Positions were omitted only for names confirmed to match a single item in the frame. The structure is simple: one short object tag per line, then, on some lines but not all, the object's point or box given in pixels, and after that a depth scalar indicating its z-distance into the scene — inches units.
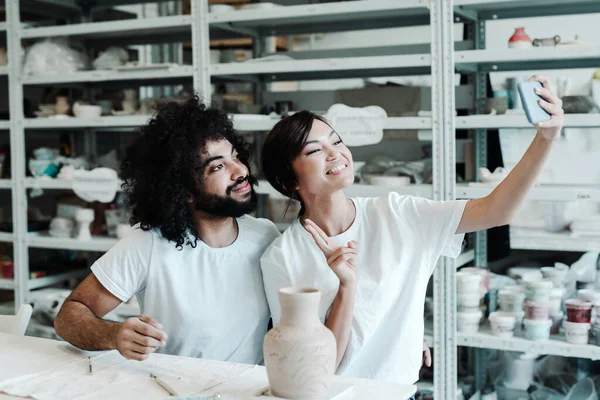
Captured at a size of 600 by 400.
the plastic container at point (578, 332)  105.1
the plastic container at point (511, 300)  112.1
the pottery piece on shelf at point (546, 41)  108.7
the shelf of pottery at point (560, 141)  106.7
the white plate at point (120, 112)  140.8
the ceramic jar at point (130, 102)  140.6
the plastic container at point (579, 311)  105.0
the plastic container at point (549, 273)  114.4
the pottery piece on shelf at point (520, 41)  109.9
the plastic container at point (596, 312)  105.5
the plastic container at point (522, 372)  121.9
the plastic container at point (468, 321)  112.7
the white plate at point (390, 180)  118.6
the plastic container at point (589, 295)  106.8
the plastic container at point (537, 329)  107.1
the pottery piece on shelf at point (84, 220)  142.8
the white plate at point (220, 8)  129.4
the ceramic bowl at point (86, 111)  140.2
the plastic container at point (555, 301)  109.8
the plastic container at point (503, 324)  109.3
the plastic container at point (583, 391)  119.2
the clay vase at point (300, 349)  52.1
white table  57.7
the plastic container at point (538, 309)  107.1
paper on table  59.1
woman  72.9
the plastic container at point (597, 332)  105.0
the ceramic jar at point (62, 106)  145.9
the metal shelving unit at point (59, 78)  132.8
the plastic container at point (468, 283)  113.4
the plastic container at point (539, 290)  108.1
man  77.3
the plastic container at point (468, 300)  113.3
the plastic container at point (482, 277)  116.2
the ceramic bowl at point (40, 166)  145.9
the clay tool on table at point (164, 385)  58.2
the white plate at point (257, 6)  124.9
